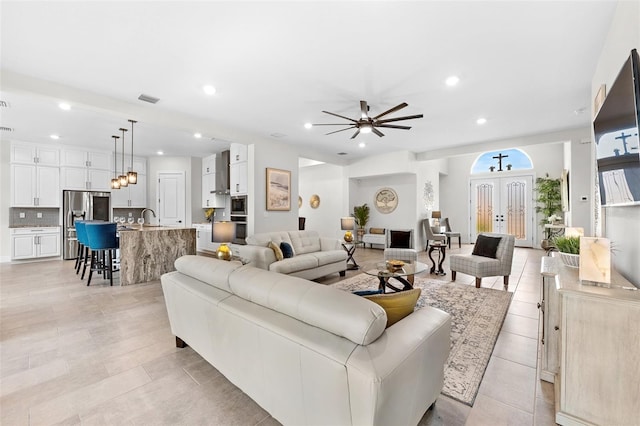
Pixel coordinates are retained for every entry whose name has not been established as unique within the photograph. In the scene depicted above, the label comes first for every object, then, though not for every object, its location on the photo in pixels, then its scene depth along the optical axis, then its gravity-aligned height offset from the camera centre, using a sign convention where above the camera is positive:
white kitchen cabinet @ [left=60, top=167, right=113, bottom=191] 6.66 +0.97
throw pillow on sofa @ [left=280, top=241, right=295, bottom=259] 4.57 -0.60
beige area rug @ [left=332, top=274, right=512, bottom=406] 1.99 -1.21
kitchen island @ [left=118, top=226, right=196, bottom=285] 4.55 -0.63
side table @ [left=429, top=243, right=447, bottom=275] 5.15 -0.91
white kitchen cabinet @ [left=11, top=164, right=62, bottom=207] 6.14 +0.72
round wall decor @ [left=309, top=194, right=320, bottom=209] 9.67 +0.47
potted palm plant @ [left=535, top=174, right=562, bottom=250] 8.05 +0.40
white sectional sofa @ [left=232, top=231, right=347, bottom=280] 4.19 -0.70
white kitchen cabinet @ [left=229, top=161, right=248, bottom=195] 5.98 +0.84
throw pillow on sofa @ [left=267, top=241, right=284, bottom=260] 4.33 -0.57
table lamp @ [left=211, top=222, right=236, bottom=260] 3.48 -0.22
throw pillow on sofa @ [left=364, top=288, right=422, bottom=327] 1.46 -0.49
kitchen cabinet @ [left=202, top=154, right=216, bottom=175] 7.82 +1.51
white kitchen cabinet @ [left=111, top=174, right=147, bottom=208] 7.44 +0.58
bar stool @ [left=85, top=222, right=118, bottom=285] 4.43 -0.38
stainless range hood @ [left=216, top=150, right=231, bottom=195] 7.24 +1.14
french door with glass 8.84 +0.21
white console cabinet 1.34 -0.75
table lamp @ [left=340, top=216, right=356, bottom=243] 6.33 -0.22
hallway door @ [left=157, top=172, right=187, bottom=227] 8.08 +0.50
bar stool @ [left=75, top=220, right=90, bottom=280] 4.82 -0.48
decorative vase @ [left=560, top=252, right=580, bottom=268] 2.15 -0.39
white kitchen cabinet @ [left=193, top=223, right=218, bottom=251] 7.58 -0.65
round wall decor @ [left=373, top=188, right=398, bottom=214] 8.45 +0.43
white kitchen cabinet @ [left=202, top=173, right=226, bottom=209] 7.84 +0.61
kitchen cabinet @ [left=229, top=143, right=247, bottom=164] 6.03 +1.42
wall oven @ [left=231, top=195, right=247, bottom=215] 6.03 +0.23
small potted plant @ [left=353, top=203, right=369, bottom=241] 8.86 -0.07
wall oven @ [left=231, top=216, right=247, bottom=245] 6.00 -0.34
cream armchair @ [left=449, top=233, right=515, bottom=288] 4.21 -0.79
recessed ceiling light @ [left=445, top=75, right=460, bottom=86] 3.28 +1.65
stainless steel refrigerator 6.64 +0.13
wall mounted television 1.50 +0.46
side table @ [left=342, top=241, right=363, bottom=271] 5.57 -0.76
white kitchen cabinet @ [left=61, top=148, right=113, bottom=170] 6.65 +1.47
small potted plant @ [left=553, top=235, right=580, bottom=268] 2.18 -0.33
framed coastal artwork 6.05 +0.59
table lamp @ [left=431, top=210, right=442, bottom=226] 8.66 -0.09
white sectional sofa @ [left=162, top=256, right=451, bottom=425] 1.08 -0.63
